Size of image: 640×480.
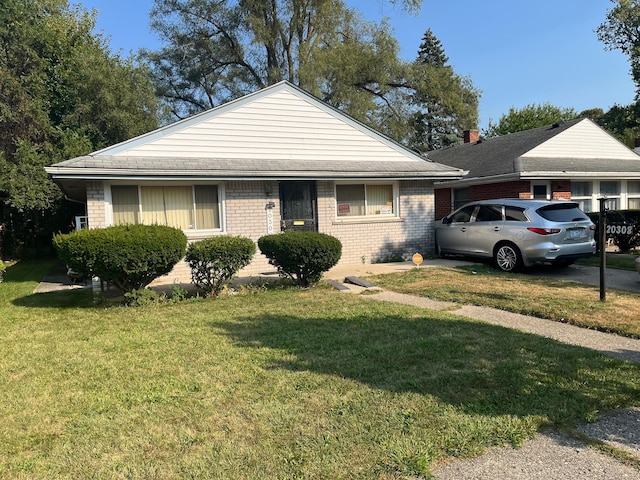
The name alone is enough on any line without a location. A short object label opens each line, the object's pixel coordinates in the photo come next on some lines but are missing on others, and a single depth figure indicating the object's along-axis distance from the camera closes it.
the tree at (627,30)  30.48
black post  7.43
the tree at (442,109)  30.73
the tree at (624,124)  42.10
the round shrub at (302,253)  9.27
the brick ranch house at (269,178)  11.10
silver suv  10.45
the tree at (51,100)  19.62
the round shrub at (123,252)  7.69
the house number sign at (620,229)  13.54
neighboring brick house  16.48
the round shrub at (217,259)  8.82
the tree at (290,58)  27.70
